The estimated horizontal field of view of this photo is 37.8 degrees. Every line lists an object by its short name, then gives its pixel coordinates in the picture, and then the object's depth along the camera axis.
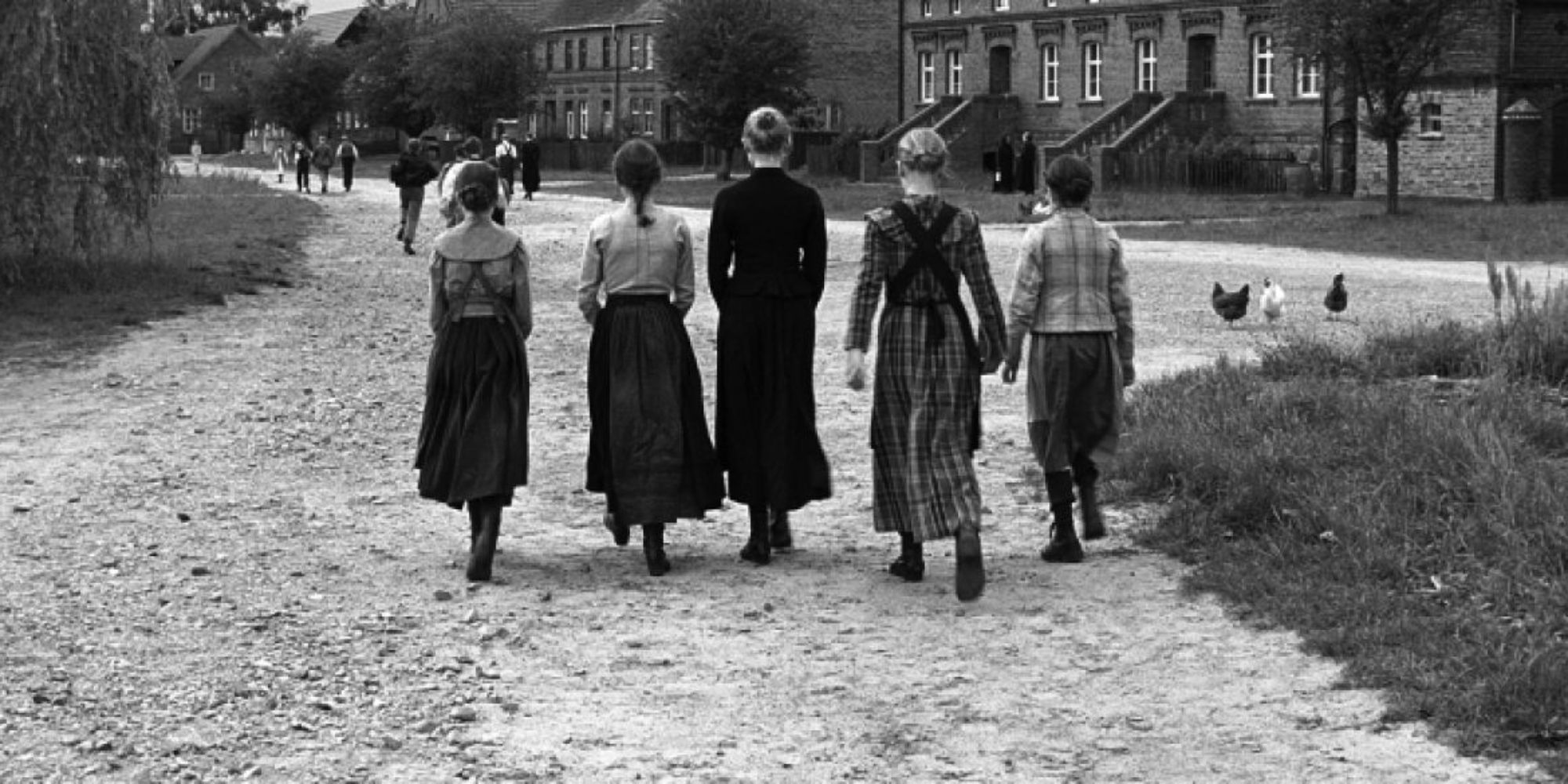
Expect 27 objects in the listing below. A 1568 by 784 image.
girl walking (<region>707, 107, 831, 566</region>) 9.76
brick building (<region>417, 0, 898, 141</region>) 82.75
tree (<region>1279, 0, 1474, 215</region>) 37.38
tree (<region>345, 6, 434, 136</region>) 98.75
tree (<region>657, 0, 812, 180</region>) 67.56
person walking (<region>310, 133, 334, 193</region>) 62.78
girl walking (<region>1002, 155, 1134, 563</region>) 10.05
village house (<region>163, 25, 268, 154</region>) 138.62
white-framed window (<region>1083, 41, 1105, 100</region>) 63.12
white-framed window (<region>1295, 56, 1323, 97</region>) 54.28
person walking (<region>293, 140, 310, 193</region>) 61.97
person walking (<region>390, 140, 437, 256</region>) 31.77
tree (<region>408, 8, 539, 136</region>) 87.56
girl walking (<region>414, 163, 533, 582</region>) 9.84
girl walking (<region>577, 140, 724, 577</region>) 9.86
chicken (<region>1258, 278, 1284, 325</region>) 20.47
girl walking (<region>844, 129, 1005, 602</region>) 9.39
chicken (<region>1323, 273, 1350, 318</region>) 20.55
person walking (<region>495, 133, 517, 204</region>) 43.75
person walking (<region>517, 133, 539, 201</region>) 54.72
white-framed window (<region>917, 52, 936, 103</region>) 70.50
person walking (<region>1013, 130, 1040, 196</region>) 46.09
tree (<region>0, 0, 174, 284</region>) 22.34
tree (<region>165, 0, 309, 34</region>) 164.38
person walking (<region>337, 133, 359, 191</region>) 63.09
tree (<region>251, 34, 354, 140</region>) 104.50
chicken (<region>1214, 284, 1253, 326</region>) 20.08
